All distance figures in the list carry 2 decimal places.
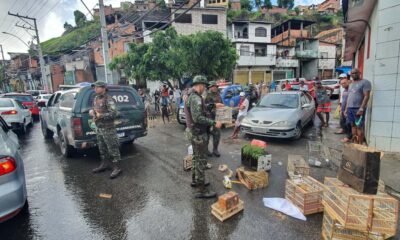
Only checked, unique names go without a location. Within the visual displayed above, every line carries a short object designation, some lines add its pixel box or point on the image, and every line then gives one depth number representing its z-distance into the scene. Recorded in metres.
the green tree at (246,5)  56.84
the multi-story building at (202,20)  29.64
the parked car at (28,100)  13.56
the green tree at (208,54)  14.95
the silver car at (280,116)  6.80
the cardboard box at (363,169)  2.51
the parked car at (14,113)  8.91
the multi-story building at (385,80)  5.09
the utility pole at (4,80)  48.55
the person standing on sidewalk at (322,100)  8.45
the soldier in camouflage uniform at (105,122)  4.62
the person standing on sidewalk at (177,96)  12.78
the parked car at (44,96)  16.80
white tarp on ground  3.26
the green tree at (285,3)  66.25
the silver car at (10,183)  2.71
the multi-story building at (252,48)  32.25
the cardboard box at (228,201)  3.24
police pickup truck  5.28
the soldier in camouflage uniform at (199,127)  3.68
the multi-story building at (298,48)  36.06
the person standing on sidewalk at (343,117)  6.96
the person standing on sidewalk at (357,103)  5.49
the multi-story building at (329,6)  65.62
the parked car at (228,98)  10.12
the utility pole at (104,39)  11.92
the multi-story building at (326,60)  38.19
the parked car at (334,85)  19.25
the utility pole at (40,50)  23.16
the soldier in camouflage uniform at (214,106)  4.28
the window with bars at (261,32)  33.49
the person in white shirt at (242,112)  7.61
